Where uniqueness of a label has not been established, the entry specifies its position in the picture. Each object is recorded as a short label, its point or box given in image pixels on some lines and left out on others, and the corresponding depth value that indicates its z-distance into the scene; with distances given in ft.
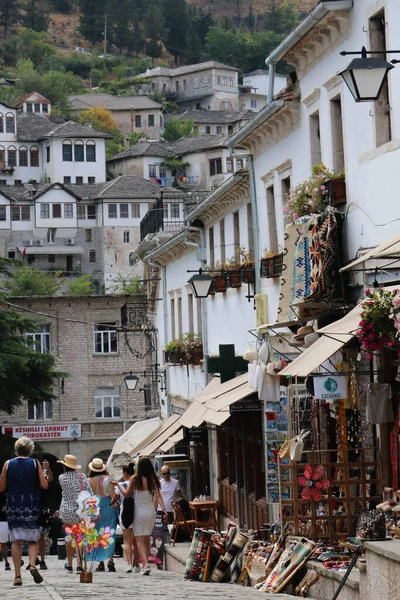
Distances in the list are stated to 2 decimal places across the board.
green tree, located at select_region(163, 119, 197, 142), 545.85
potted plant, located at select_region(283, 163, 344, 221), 57.47
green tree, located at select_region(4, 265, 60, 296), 356.05
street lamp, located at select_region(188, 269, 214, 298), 83.30
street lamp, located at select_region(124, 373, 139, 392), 141.08
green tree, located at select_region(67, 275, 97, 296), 368.11
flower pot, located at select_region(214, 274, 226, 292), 87.97
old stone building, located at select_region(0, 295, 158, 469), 190.49
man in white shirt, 80.23
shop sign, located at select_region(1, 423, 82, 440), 192.99
